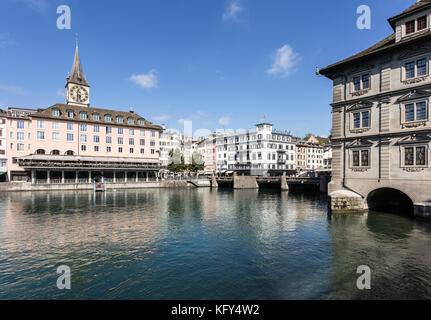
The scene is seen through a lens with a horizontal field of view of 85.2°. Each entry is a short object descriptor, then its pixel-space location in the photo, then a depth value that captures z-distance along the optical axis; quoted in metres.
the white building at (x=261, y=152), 91.00
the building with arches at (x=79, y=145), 65.56
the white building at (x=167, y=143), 119.24
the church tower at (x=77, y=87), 94.56
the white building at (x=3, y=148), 65.50
